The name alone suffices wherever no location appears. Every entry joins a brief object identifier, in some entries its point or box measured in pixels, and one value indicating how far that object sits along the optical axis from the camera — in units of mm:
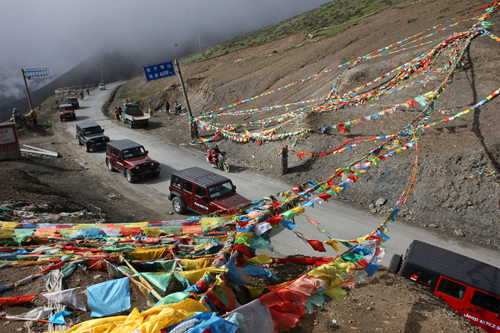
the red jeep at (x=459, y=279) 7637
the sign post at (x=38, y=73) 40225
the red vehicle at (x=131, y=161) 17469
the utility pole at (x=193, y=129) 24797
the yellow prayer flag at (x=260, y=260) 5696
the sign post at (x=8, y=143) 18938
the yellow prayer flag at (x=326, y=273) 5148
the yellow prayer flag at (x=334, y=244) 6148
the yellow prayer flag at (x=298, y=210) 6496
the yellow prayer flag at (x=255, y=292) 5339
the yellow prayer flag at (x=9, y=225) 8844
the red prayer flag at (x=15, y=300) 5551
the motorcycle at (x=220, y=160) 19328
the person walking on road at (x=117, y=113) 33781
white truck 29391
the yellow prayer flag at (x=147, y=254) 6992
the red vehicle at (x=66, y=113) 34978
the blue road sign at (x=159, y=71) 23219
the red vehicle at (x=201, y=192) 12586
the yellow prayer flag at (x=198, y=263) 6165
